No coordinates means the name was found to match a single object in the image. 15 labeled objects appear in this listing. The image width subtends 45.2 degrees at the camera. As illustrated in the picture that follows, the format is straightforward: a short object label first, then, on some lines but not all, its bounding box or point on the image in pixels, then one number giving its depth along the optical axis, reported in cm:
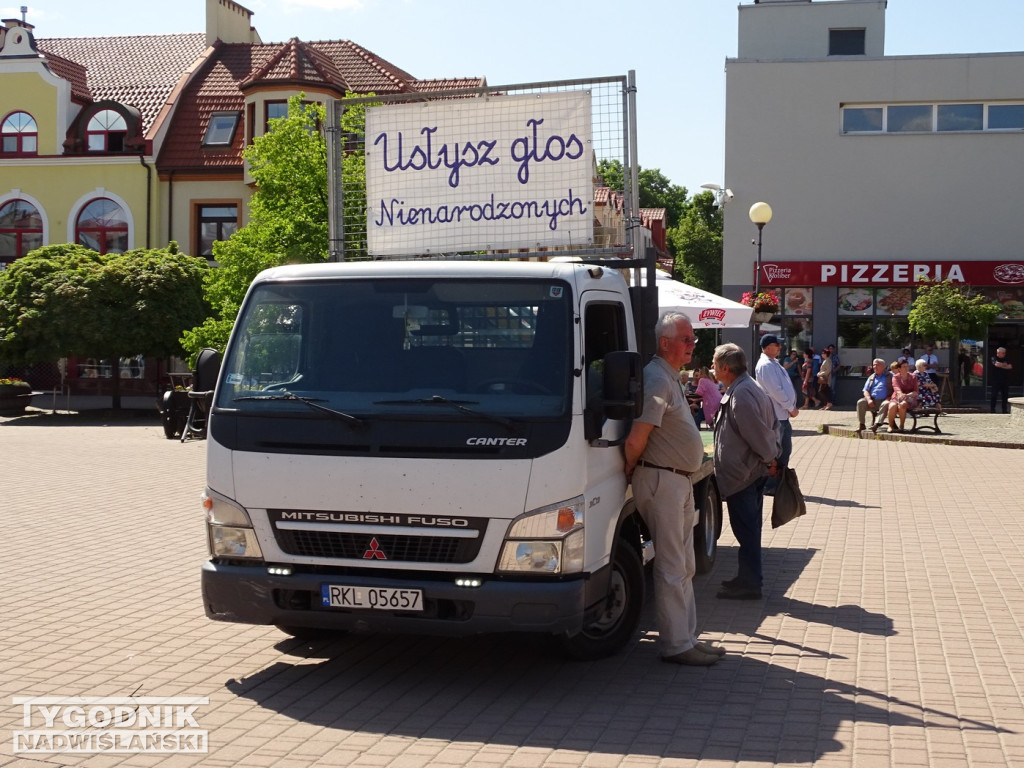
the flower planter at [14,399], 3316
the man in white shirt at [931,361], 3246
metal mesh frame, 777
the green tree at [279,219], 3016
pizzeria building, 3691
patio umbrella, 1977
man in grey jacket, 849
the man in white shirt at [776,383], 1220
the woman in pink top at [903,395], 2491
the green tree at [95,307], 3145
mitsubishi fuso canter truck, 606
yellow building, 4259
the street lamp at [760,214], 2705
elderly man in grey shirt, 678
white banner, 785
